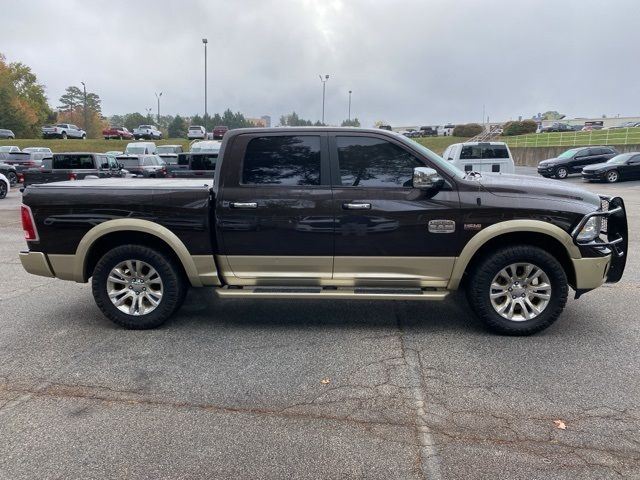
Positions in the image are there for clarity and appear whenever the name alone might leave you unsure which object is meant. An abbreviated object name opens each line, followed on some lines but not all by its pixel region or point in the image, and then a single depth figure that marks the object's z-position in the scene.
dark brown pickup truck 4.59
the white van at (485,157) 18.25
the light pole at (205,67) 44.75
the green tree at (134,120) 119.81
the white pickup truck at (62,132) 54.69
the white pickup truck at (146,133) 59.95
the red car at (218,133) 49.88
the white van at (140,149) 29.59
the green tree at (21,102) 65.81
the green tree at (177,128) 102.69
